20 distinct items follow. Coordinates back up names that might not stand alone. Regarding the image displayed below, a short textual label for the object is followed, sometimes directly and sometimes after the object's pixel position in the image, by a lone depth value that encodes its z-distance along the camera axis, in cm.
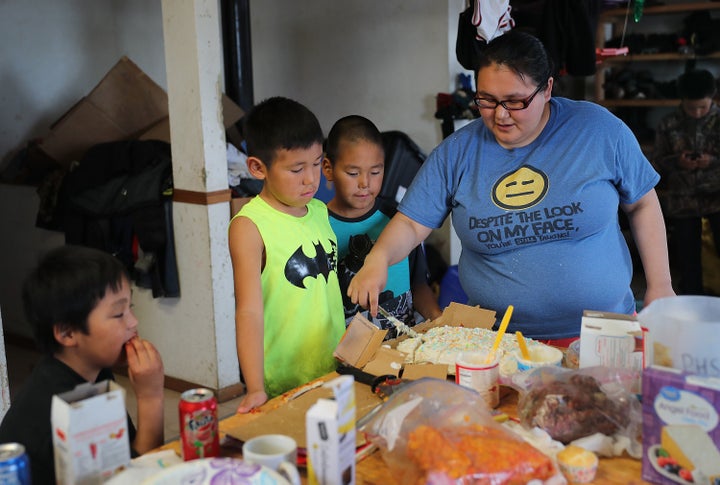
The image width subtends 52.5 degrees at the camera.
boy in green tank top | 186
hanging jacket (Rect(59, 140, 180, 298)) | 387
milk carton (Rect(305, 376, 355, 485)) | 105
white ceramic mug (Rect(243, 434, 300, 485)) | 108
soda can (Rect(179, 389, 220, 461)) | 123
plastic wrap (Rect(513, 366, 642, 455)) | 132
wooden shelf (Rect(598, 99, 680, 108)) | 577
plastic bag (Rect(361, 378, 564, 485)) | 112
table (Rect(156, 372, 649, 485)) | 123
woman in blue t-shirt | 192
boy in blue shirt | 221
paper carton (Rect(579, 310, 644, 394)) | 149
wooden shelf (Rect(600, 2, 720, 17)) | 559
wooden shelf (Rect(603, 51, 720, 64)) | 569
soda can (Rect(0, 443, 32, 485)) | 104
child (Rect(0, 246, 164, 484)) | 141
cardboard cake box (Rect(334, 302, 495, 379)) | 162
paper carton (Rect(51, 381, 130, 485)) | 106
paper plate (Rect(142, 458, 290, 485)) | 105
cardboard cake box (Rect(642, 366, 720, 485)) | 113
